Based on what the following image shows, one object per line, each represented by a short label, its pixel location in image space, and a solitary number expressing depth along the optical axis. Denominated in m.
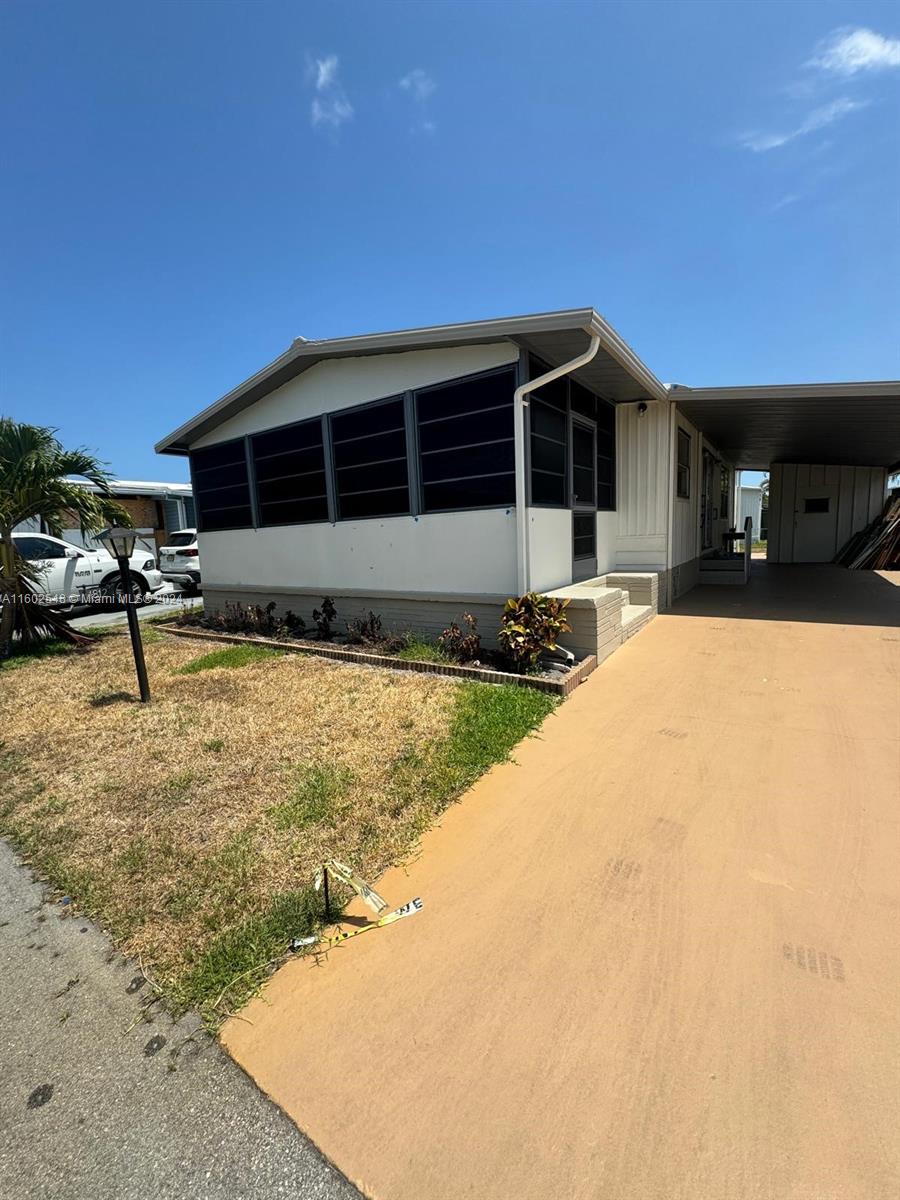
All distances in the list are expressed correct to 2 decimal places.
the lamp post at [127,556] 5.15
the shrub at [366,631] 6.85
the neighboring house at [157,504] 18.50
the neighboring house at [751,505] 27.74
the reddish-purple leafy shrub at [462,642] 5.92
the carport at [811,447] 7.20
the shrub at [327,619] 7.58
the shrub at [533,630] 5.34
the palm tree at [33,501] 6.83
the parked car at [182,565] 13.30
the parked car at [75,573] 10.38
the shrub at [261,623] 8.01
